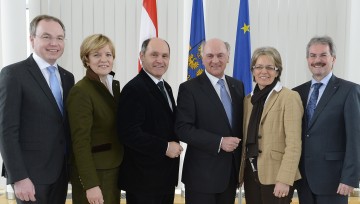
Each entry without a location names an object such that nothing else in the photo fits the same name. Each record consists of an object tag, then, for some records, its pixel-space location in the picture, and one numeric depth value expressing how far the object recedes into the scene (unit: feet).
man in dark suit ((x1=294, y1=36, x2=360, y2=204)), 7.54
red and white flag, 13.93
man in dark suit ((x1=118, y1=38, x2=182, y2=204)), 7.27
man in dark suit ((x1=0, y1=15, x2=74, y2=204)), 6.57
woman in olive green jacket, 6.92
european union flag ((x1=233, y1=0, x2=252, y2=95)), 14.19
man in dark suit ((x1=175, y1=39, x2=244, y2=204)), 7.41
